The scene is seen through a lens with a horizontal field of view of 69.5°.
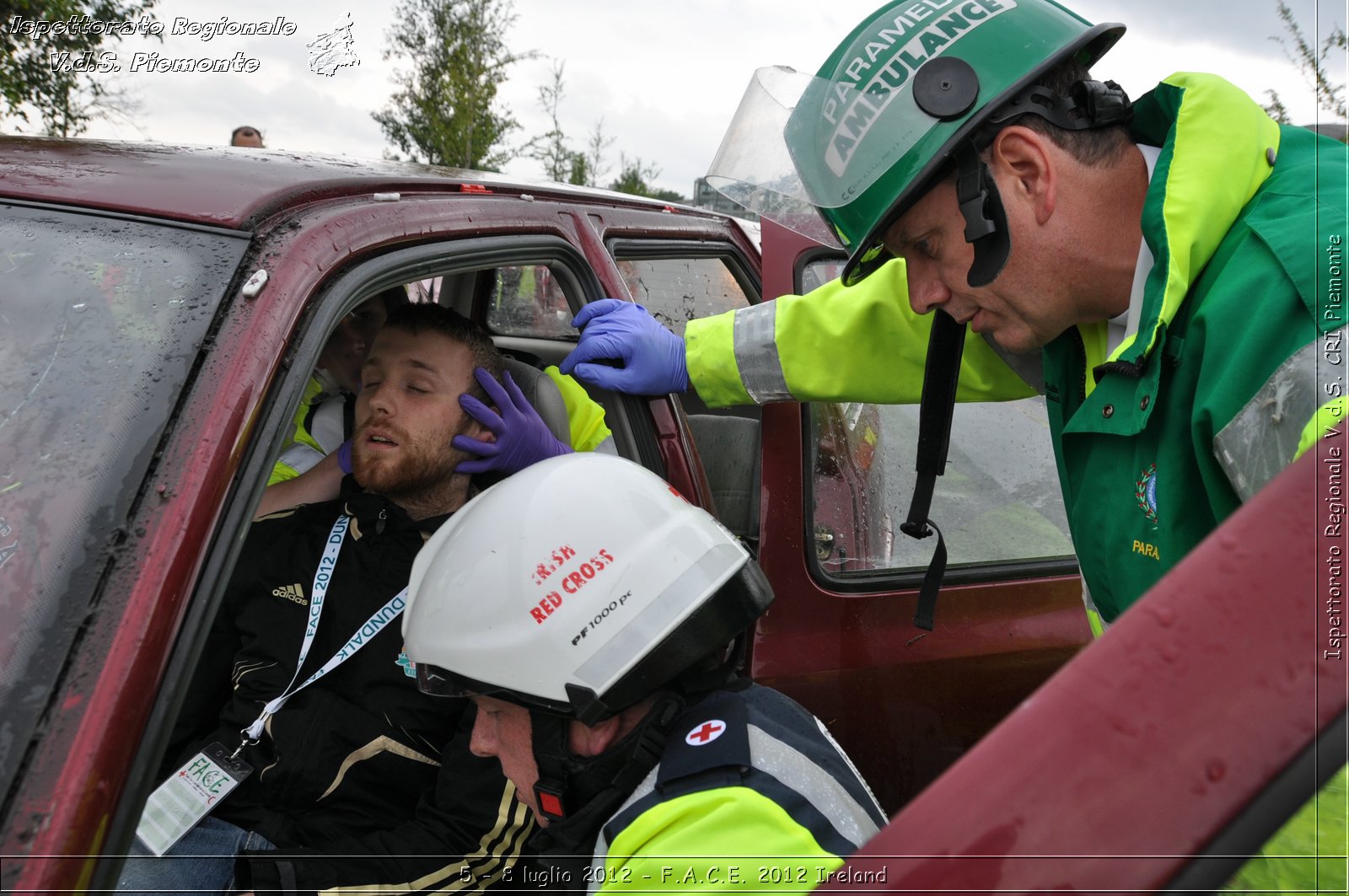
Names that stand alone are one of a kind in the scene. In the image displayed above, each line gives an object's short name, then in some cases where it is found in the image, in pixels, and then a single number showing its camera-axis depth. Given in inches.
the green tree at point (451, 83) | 535.2
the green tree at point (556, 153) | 651.5
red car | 39.2
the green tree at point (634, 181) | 787.4
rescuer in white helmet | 51.1
